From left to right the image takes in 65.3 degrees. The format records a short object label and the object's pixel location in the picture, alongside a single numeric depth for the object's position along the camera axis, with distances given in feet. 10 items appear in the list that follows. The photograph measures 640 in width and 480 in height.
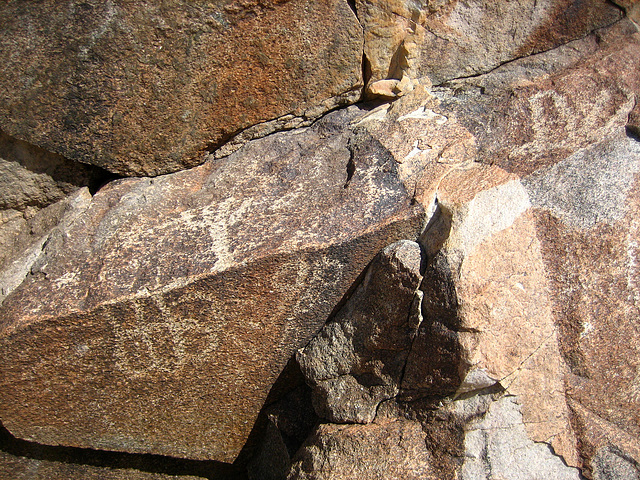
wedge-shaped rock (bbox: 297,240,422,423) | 4.05
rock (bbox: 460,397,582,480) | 3.74
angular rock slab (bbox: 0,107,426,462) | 4.21
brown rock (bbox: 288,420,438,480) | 3.81
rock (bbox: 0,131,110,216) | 5.22
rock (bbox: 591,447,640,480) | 3.83
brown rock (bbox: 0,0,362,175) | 4.57
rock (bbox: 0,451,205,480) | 5.10
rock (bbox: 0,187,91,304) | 4.68
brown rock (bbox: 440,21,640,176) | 4.60
